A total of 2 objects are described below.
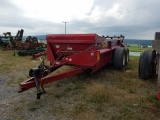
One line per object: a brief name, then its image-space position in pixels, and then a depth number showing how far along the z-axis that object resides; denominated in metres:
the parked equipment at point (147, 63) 3.23
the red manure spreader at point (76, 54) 2.79
